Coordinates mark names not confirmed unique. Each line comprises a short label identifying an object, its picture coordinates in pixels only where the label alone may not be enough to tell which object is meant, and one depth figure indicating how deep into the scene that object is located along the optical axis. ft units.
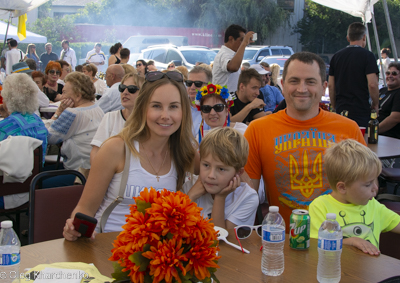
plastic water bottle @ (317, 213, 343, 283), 5.04
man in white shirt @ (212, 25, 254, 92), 18.24
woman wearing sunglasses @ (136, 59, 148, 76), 34.63
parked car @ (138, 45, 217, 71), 52.39
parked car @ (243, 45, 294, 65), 60.97
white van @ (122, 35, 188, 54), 73.10
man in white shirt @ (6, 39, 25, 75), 42.19
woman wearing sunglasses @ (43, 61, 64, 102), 28.12
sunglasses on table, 6.22
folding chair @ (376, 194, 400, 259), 7.27
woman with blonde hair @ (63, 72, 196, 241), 7.18
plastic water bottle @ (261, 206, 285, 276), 5.24
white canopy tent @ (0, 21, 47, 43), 50.30
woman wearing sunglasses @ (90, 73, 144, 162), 11.92
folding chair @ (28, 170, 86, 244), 7.52
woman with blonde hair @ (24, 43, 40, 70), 52.37
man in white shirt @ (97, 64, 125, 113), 18.67
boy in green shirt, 6.75
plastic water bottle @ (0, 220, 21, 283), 4.80
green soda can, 5.73
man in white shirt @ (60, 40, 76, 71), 53.62
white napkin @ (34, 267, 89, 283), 4.91
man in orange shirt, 8.66
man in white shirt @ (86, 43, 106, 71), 51.01
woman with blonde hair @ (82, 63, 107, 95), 30.86
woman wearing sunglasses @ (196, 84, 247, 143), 12.67
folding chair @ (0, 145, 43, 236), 11.43
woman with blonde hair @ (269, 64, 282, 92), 34.17
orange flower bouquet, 3.71
